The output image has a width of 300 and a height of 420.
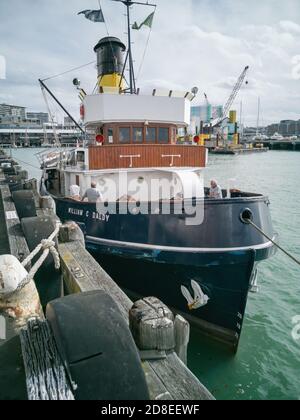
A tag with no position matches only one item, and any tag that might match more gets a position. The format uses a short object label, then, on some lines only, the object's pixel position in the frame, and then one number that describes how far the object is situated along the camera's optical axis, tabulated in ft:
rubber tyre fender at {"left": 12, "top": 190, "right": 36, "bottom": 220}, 24.47
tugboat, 24.12
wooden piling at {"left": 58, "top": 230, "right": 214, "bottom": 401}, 7.48
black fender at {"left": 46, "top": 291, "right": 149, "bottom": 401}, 6.34
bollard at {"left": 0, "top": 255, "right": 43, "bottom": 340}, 9.21
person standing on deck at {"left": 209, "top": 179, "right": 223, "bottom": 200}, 29.96
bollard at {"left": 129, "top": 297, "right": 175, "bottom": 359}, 8.62
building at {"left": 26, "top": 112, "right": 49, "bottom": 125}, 536.83
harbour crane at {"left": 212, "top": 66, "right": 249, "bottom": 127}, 304.40
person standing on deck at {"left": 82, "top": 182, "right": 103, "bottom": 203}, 29.91
